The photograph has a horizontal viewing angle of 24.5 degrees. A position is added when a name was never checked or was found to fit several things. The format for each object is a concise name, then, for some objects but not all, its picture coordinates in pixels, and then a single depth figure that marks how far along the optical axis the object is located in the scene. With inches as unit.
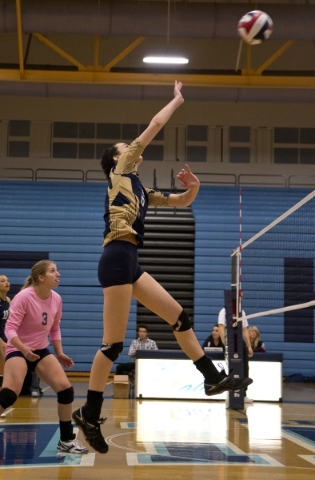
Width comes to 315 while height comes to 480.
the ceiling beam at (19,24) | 570.9
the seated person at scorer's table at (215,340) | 536.4
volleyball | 319.3
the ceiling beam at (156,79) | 675.4
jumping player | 188.9
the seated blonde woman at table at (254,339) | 558.3
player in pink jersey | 215.9
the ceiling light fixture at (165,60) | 612.1
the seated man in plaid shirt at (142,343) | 542.9
